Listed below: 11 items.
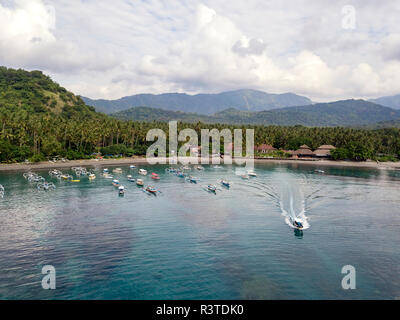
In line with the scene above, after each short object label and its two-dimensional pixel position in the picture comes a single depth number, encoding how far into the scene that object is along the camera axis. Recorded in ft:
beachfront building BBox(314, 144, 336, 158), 576.61
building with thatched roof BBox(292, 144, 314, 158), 591.37
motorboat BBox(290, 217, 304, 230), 171.94
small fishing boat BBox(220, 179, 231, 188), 308.73
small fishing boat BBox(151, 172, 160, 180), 352.55
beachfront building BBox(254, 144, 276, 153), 633.20
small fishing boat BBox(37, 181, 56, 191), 274.36
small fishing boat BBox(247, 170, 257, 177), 371.72
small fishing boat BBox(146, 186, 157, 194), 272.51
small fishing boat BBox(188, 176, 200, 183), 333.76
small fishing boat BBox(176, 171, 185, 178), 374.10
